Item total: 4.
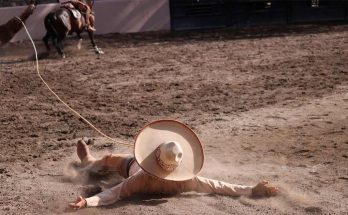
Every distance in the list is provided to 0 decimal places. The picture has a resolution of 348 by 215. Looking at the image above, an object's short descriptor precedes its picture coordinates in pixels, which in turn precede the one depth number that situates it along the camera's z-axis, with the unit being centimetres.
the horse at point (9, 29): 1556
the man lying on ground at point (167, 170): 991
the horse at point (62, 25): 2758
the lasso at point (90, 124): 1386
